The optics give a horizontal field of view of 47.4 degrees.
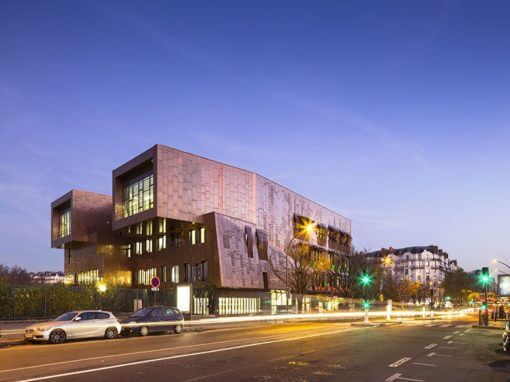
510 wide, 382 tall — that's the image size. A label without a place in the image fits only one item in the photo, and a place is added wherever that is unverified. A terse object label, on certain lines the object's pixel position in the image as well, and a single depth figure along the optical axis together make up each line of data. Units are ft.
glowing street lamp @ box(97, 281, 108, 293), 146.98
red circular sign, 109.84
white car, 76.89
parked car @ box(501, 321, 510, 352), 61.62
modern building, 204.23
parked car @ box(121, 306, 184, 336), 92.99
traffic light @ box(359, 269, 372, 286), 136.19
